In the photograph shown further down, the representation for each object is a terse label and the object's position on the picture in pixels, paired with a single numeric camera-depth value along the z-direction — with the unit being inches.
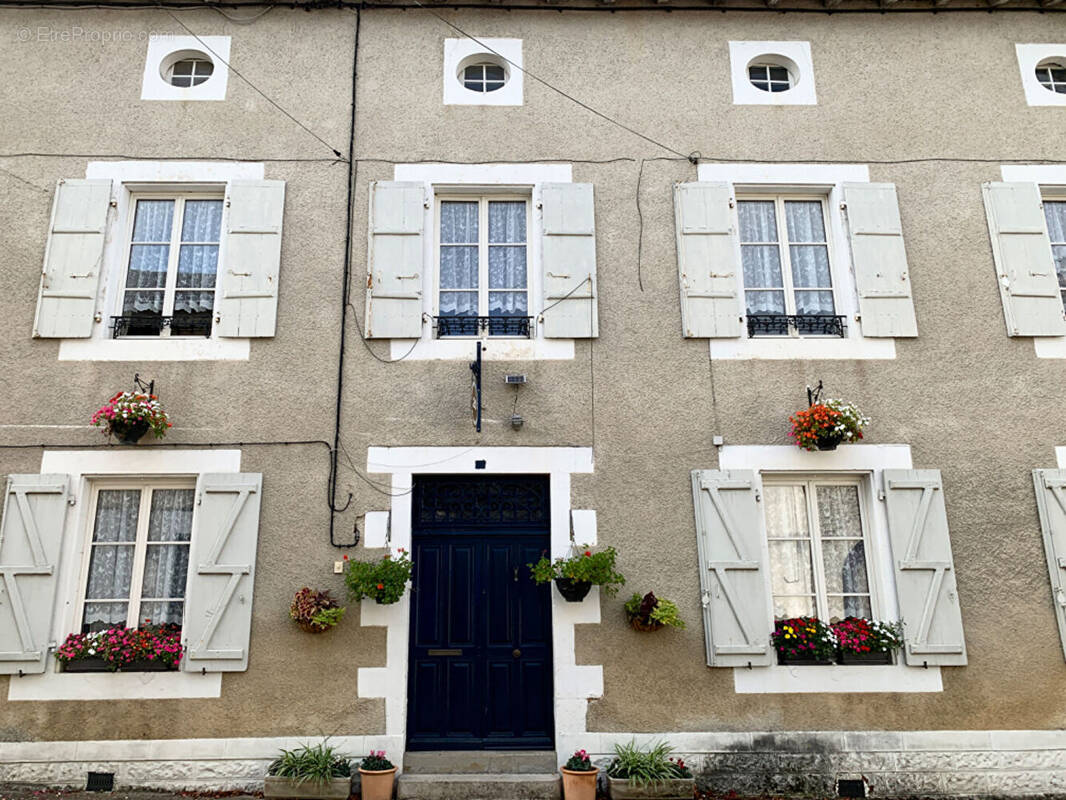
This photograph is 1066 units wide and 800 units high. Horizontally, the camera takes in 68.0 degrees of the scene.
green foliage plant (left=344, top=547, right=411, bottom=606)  237.1
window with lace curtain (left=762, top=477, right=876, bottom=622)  258.5
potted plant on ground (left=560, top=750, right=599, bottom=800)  225.6
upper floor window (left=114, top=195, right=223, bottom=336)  273.3
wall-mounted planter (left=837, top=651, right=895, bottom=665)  247.6
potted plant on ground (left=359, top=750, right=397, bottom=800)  227.6
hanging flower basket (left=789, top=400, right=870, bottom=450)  251.4
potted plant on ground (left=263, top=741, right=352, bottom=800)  225.9
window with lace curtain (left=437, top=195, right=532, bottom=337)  277.0
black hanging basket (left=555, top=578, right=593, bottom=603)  243.6
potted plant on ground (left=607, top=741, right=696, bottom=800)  223.6
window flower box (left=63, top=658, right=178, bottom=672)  241.1
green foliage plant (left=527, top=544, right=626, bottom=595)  240.4
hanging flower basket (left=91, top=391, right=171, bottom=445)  246.4
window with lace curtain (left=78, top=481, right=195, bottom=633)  251.1
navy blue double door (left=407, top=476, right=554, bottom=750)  249.8
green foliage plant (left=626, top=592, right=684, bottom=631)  241.6
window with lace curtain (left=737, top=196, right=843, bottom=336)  279.1
